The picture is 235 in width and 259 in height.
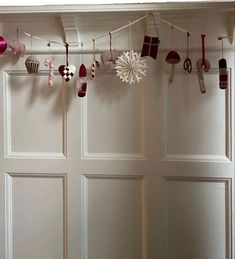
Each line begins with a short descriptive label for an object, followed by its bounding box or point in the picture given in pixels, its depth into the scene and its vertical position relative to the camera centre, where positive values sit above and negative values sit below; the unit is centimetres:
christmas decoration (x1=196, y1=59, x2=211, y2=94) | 155 +26
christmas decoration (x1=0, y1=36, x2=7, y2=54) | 155 +37
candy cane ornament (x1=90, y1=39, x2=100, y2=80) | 158 +28
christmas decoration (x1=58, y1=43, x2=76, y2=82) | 157 +26
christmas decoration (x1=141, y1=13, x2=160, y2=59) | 152 +35
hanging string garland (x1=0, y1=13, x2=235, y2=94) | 152 +29
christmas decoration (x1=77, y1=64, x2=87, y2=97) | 159 +21
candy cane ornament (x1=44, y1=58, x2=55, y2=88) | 159 +26
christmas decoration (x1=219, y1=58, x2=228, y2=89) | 151 +23
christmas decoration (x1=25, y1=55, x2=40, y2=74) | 161 +30
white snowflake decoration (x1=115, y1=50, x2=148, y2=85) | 154 +27
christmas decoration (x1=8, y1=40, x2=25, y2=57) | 160 +37
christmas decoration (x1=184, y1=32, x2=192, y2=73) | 158 +28
